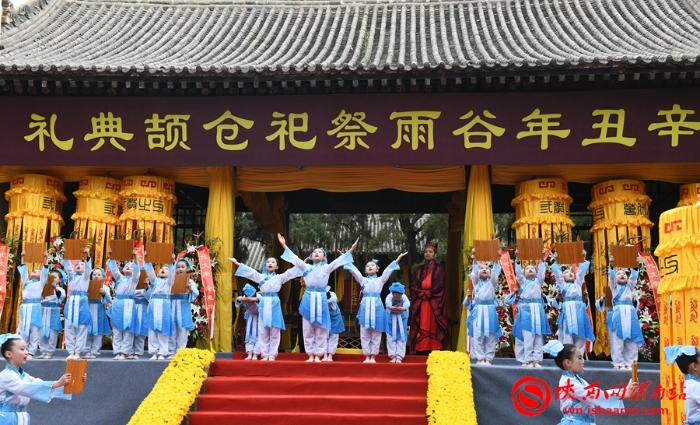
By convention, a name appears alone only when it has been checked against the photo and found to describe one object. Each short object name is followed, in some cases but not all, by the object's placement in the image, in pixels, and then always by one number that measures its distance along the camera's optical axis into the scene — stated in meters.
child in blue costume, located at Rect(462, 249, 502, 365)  9.82
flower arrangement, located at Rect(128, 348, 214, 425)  8.15
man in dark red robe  11.48
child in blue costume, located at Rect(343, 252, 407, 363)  9.96
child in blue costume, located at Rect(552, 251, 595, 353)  9.69
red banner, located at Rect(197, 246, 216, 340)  11.38
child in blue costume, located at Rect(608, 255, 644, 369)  9.67
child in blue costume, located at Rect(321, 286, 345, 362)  10.04
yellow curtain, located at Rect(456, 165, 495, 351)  11.53
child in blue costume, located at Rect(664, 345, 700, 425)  5.32
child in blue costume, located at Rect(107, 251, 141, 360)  10.13
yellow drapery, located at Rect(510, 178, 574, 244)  11.75
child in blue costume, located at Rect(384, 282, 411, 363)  9.98
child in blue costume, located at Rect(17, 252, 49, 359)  10.20
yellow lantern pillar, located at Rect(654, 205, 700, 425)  6.42
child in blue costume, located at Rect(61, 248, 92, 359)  10.09
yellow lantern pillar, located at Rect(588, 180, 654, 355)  11.60
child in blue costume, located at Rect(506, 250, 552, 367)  9.66
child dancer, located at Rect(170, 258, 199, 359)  10.20
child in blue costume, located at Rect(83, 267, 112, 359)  10.22
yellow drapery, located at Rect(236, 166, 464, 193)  12.38
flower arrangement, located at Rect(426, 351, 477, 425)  8.07
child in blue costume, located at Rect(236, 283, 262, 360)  10.07
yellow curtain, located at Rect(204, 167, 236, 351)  11.60
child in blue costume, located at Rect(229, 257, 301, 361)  9.98
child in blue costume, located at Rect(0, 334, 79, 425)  5.95
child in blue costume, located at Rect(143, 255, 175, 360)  10.09
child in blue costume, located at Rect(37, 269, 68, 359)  10.31
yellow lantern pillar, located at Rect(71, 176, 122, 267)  12.11
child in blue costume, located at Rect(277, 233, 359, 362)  9.88
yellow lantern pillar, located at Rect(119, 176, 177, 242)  12.07
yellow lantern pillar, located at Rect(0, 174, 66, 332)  11.95
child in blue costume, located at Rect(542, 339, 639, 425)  5.85
